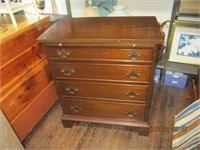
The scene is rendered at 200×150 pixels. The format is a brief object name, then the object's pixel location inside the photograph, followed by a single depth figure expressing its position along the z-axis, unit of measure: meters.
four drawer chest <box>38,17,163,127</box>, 0.99
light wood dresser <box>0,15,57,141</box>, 1.10
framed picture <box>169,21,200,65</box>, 1.54
